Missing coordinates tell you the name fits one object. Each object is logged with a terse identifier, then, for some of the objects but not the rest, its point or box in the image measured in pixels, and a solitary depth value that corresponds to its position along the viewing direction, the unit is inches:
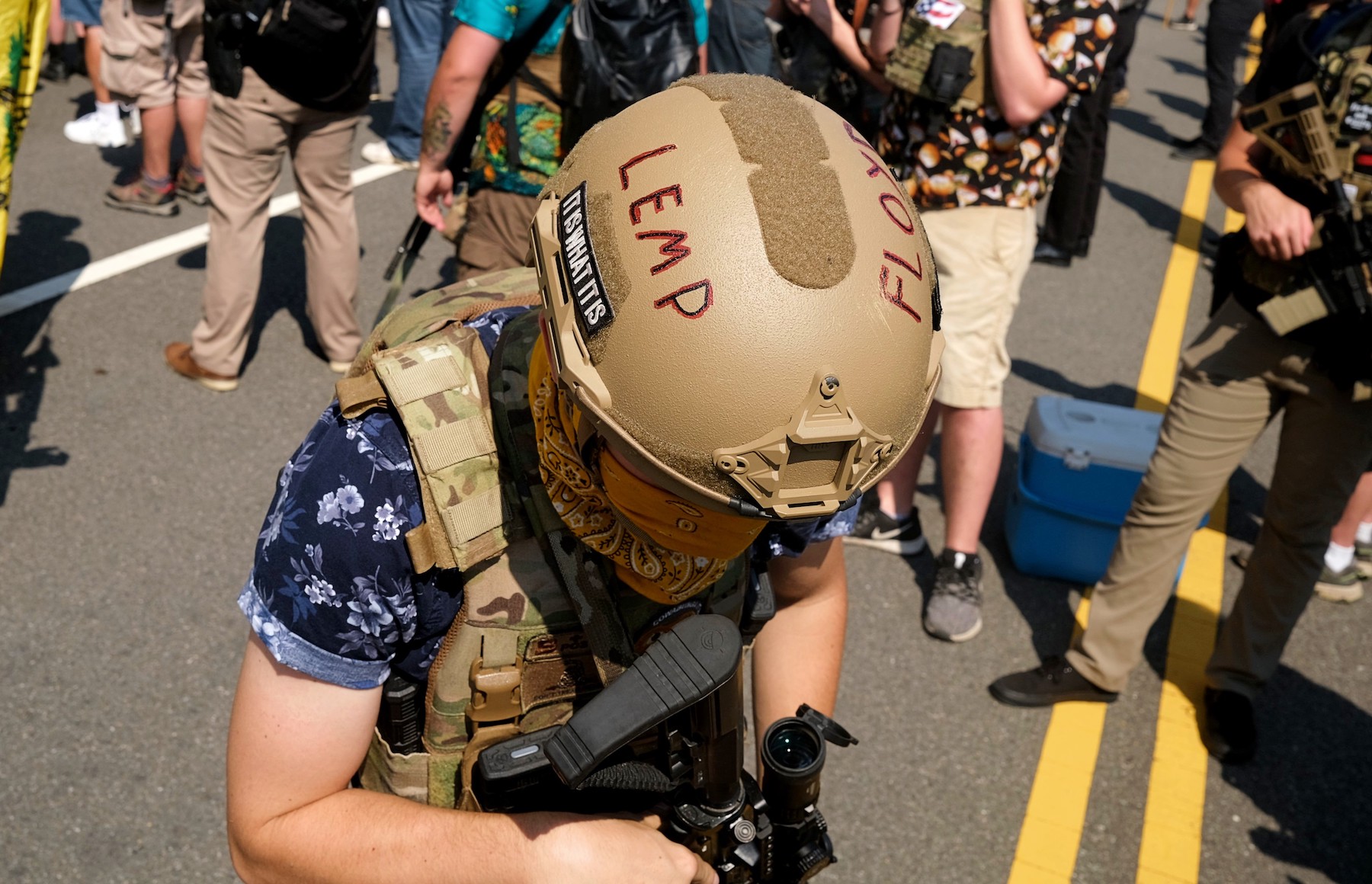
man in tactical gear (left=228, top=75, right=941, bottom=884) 49.7
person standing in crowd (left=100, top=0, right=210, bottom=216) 212.1
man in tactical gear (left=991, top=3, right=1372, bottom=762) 110.7
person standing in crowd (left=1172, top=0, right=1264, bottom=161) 333.1
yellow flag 125.3
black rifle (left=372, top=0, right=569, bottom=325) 125.3
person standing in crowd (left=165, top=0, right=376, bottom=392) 163.0
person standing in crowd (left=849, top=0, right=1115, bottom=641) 129.3
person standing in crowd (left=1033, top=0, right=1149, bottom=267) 240.4
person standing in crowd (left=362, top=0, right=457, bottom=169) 266.8
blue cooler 147.7
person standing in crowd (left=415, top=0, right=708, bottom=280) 129.8
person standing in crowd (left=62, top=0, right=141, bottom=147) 251.4
